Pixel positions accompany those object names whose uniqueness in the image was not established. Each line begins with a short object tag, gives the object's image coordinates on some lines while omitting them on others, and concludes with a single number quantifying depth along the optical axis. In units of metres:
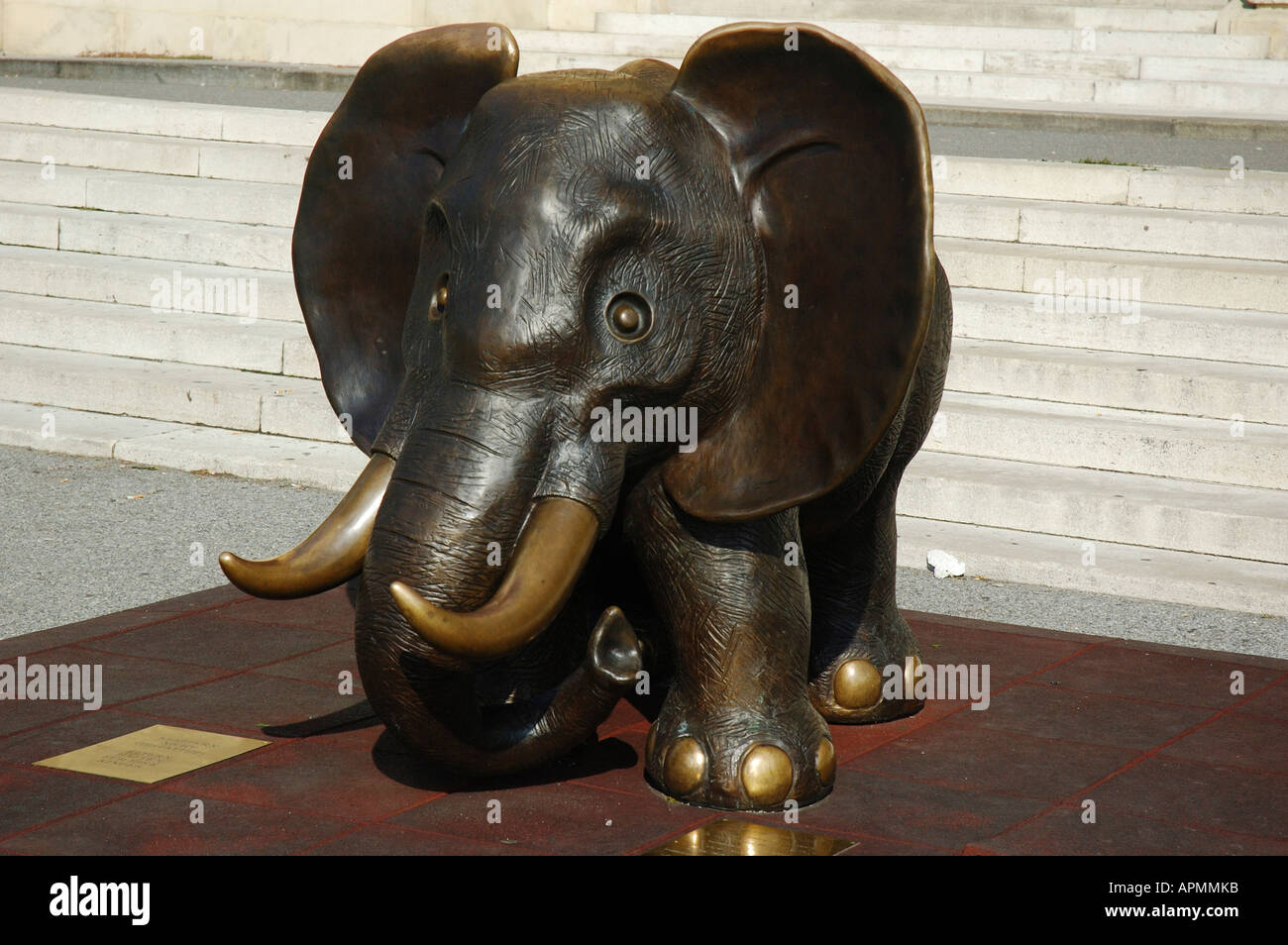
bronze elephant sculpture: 3.73
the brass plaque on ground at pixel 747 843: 3.81
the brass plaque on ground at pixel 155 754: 4.25
